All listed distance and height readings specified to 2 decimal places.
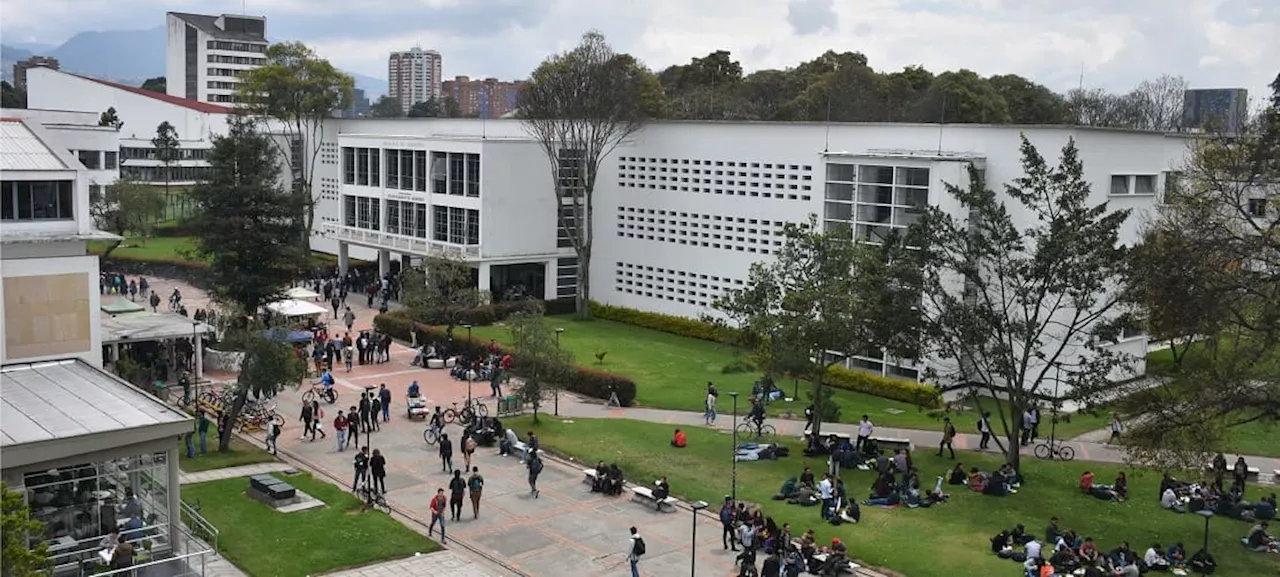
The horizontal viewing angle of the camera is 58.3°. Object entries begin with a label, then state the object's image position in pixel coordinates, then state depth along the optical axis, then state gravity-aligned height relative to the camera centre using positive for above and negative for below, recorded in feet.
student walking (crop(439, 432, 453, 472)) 99.86 -25.98
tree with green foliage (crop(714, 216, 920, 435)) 102.12 -12.93
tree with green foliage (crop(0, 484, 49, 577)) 49.62 -17.52
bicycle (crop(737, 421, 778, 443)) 114.11 -27.17
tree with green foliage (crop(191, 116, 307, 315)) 143.64 -9.78
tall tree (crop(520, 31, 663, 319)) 176.55 +6.42
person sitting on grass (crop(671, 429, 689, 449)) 109.88 -26.76
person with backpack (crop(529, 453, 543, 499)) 94.12 -25.62
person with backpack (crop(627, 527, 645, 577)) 75.61 -25.66
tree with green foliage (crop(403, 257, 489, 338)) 158.10 -19.19
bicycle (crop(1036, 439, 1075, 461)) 110.63 -27.17
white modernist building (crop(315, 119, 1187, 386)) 139.74 -4.74
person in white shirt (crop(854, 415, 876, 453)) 107.14 -24.90
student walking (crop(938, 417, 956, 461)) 107.55 -24.96
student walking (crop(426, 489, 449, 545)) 83.10 -25.57
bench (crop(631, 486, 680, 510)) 92.27 -27.26
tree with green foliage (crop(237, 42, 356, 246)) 233.55 +12.21
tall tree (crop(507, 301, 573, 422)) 116.06 -21.06
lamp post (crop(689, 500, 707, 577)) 71.87 -27.12
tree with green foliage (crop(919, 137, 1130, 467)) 96.58 -8.76
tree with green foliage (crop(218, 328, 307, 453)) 104.73 -20.08
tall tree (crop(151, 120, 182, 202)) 331.36 -0.44
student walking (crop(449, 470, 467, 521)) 87.35 -25.79
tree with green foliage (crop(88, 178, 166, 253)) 232.53 -13.16
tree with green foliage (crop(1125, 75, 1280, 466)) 81.30 -9.71
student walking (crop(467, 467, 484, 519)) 88.48 -25.62
